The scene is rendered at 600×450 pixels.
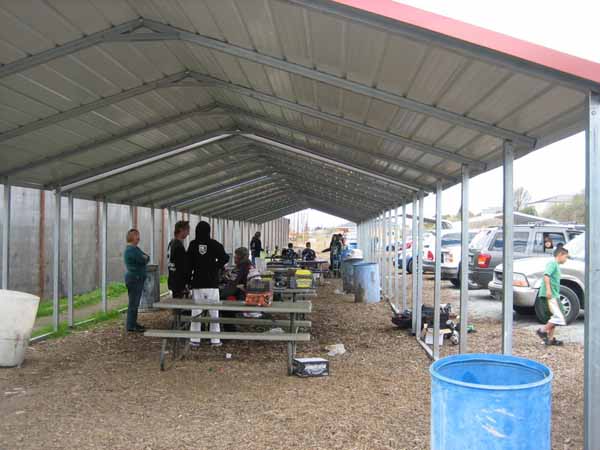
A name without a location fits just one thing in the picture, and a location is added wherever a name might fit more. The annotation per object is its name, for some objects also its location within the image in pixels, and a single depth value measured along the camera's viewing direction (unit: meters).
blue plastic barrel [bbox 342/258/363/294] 15.53
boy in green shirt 8.34
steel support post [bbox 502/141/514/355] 4.55
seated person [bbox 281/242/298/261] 18.62
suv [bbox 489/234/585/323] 10.30
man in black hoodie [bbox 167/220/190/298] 7.99
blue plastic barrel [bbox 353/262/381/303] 13.95
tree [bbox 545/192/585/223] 32.76
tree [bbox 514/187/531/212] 49.28
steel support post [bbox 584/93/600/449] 3.29
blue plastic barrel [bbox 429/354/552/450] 2.81
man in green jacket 9.11
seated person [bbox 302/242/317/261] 19.36
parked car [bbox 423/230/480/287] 16.82
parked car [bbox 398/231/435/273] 20.42
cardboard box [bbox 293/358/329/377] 6.51
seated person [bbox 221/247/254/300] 8.83
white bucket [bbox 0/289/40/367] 6.76
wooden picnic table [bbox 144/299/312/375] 6.73
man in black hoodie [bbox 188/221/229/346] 7.75
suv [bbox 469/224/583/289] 12.44
